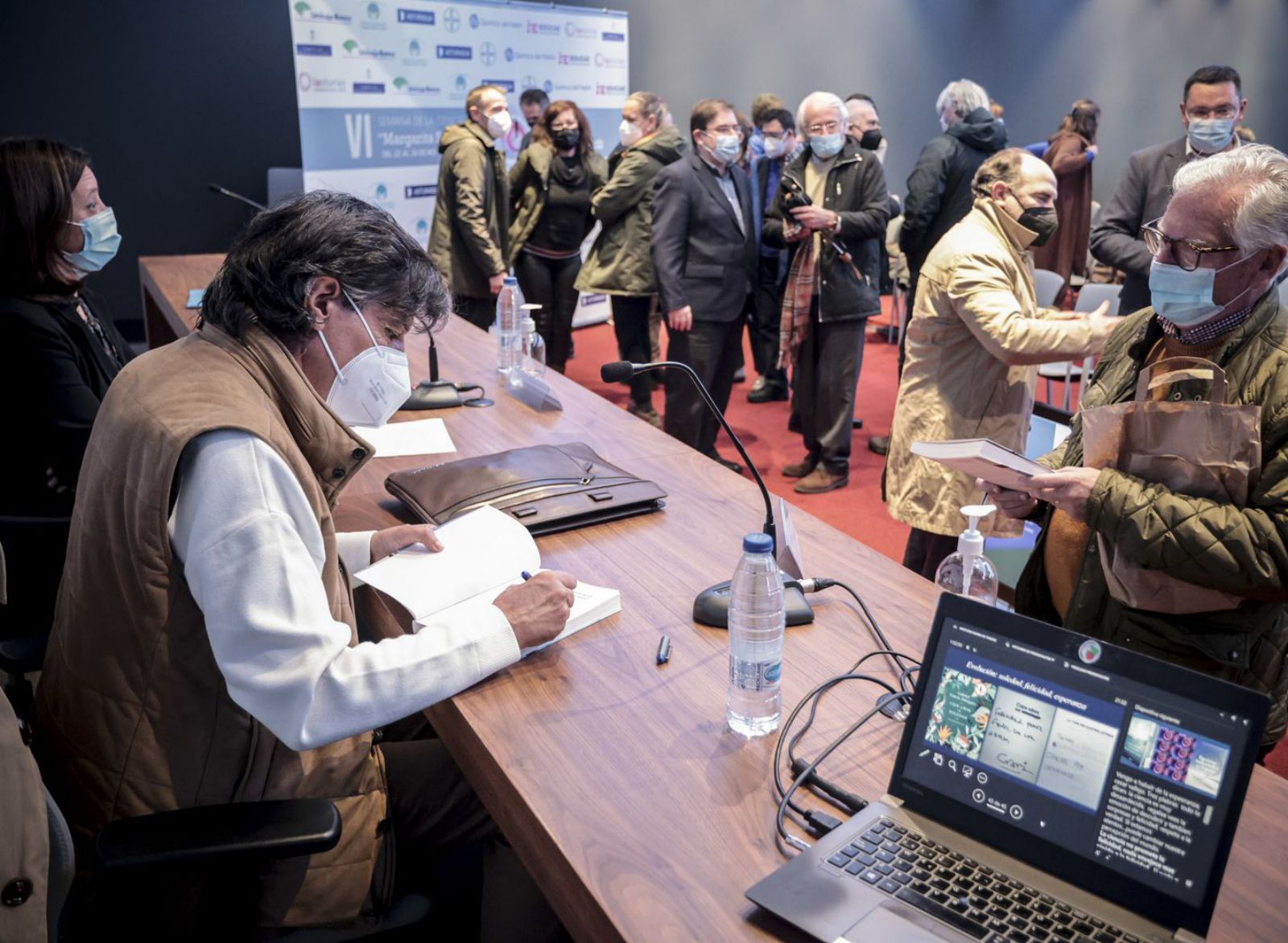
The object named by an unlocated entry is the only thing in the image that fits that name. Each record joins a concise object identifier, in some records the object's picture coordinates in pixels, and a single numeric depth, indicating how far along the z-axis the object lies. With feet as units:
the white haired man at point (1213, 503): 5.09
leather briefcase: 6.48
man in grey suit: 12.14
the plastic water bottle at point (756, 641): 4.44
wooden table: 3.60
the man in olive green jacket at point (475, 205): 16.60
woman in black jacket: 7.70
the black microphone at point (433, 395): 9.10
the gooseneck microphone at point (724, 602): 5.36
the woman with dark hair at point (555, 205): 17.78
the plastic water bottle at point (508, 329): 10.34
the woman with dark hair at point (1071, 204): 20.45
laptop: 3.17
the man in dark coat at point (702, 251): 13.48
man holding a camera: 14.06
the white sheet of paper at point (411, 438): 7.99
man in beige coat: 8.66
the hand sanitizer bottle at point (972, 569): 5.17
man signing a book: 4.09
